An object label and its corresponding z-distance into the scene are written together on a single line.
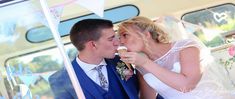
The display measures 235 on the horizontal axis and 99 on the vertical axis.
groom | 1.85
